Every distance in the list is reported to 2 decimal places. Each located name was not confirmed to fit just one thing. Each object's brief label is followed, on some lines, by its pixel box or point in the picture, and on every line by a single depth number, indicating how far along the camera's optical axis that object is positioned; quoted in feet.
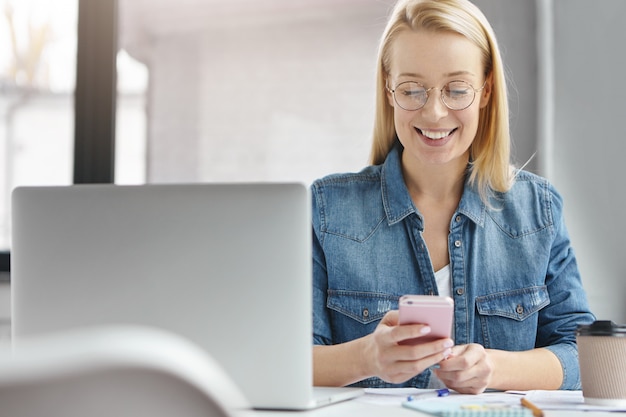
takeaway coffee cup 3.75
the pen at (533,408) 3.35
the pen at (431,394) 3.93
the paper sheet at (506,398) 3.72
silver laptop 3.30
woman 5.51
